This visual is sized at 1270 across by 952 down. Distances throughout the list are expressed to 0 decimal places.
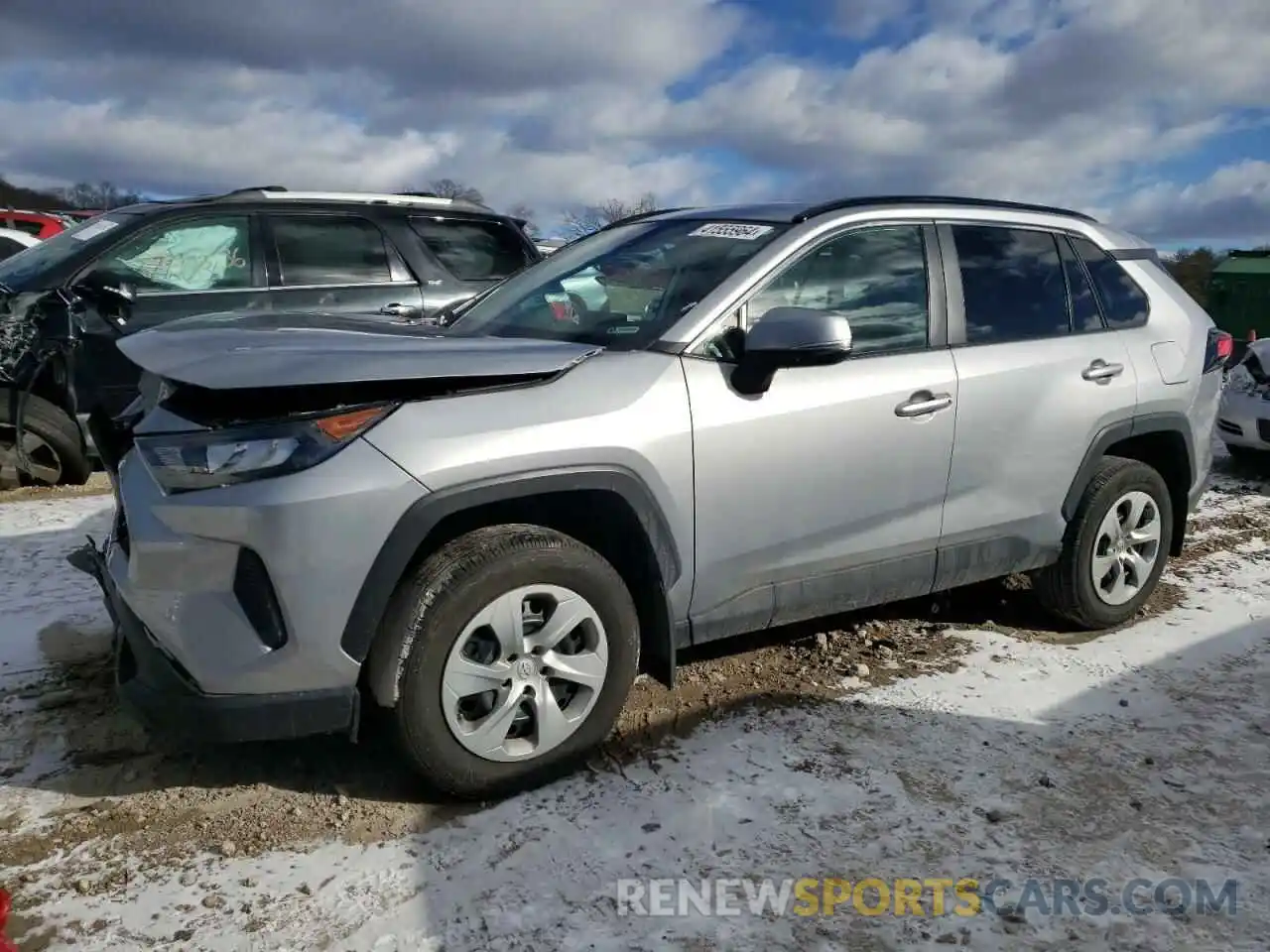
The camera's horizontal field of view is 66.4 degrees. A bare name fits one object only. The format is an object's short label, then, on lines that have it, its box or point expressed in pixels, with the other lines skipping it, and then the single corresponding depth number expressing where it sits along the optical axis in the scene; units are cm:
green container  1480
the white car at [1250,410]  688
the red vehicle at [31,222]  1251
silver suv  245
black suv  567
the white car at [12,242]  952
